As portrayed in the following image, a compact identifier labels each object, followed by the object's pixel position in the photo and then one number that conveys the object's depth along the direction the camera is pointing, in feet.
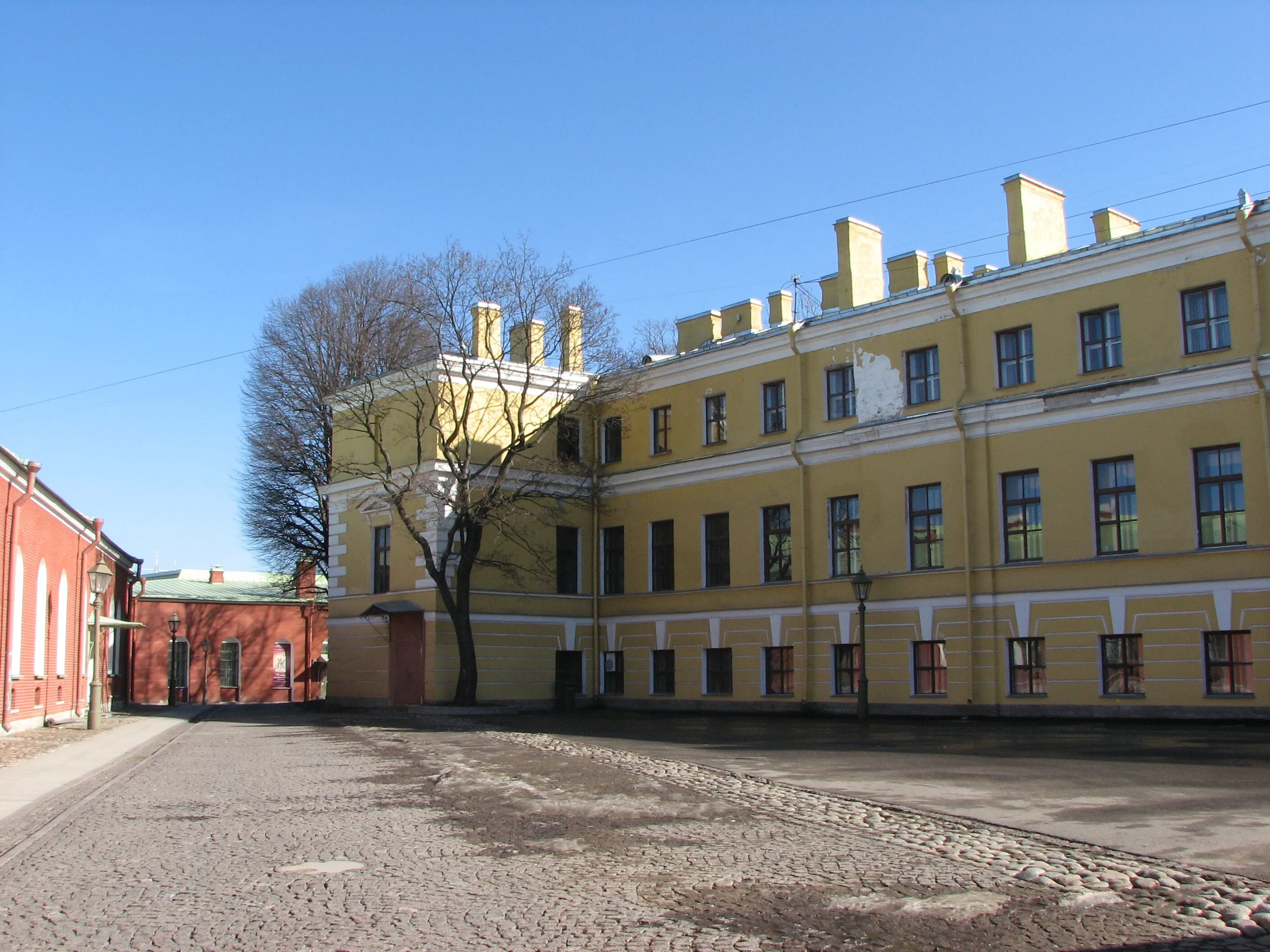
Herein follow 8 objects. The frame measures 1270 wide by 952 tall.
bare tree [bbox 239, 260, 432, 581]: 136.46
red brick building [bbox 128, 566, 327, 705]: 155.43
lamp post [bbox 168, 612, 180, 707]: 137.28
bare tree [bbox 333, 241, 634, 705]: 105.40
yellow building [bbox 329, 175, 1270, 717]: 78.18
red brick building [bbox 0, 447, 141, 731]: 77.15
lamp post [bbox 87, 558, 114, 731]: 85.20
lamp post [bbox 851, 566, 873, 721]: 87.51
